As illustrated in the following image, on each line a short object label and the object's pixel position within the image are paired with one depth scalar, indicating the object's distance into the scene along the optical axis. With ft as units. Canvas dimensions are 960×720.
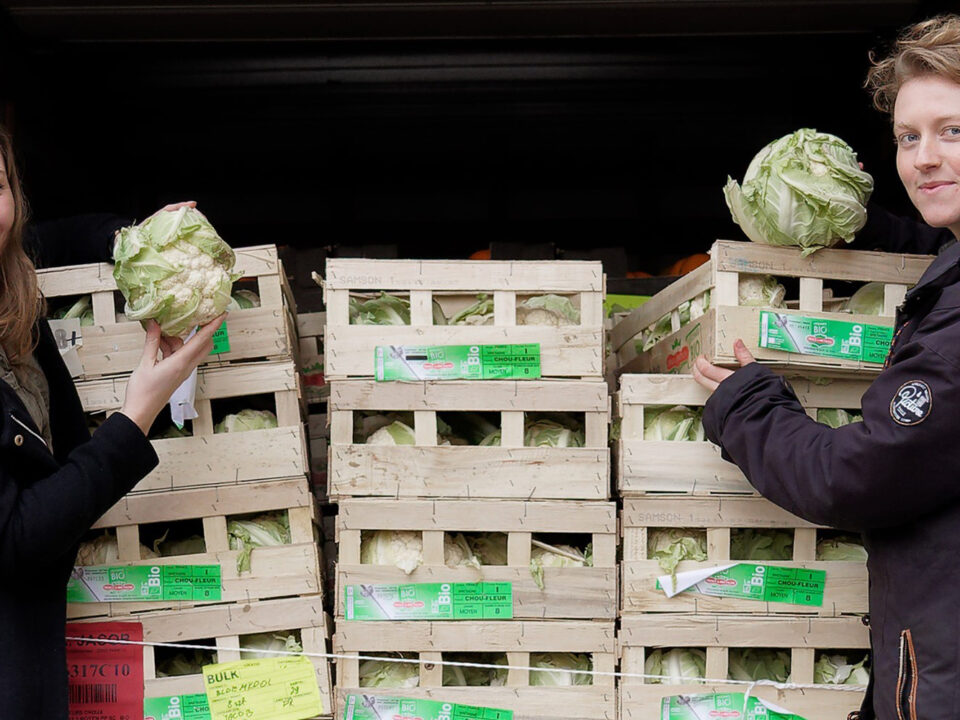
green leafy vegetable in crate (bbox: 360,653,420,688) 9.30
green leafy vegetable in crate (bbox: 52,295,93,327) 9.48
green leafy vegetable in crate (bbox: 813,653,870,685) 9.21
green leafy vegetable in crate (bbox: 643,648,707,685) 9.29
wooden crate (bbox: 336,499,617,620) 9.08
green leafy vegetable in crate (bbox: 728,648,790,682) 9.43
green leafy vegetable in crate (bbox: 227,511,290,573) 9.24
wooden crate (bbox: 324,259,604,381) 9.12
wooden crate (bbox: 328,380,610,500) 9.11
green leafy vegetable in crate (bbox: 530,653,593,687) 9.34
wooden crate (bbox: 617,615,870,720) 9.11
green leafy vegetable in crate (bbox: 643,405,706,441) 9.20
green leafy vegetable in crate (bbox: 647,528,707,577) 9.13
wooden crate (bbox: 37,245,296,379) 9.27
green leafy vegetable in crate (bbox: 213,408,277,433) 9.47
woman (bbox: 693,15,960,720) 6.58
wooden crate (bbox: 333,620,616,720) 9.09
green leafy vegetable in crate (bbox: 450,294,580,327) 9.39
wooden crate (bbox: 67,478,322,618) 9.11
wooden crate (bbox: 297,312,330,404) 11.67
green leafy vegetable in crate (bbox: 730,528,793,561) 9.40
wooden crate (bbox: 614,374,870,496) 9.08
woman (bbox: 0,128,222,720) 7.48
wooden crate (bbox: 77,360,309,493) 9.13
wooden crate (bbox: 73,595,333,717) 9.06
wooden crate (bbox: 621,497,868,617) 9.12
